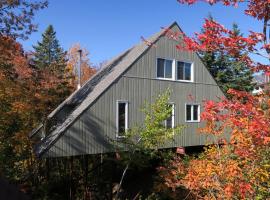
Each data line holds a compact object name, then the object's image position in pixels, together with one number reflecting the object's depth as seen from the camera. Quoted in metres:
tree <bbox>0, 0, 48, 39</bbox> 13.75
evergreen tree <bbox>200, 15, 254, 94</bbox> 33.81
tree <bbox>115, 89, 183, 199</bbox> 15.21
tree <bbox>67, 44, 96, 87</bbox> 47.56
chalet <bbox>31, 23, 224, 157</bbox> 15.71
